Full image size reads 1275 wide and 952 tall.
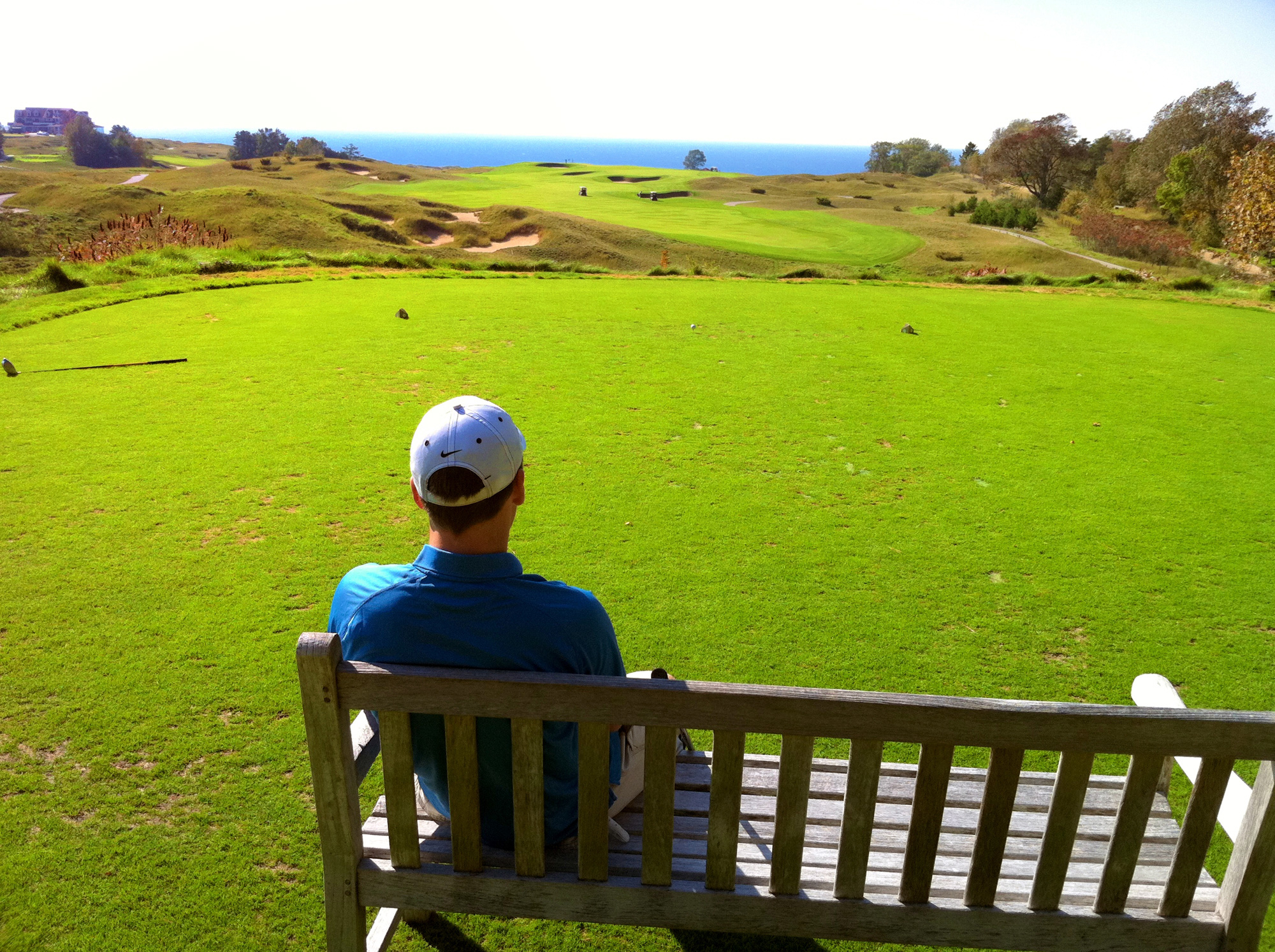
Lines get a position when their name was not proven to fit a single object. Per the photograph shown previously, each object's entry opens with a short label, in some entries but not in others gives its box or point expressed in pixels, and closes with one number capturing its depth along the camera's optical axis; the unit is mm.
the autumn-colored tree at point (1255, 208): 30453
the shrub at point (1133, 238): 40656
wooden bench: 1767
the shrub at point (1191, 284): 17047
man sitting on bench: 1953
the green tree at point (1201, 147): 41656
